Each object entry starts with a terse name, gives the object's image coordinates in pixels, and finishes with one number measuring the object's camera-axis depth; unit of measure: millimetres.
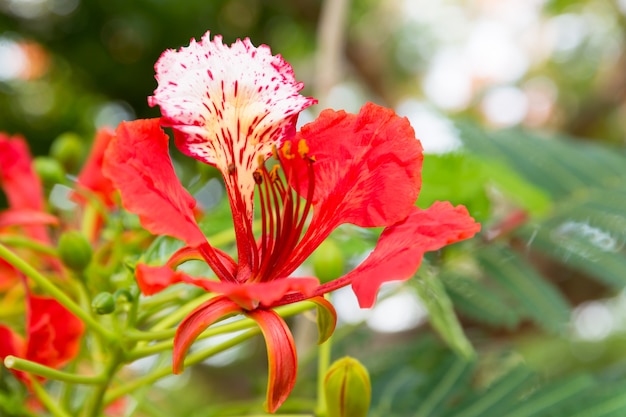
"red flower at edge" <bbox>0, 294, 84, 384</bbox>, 327
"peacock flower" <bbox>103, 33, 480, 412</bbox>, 282
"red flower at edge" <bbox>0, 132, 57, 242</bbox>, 399
